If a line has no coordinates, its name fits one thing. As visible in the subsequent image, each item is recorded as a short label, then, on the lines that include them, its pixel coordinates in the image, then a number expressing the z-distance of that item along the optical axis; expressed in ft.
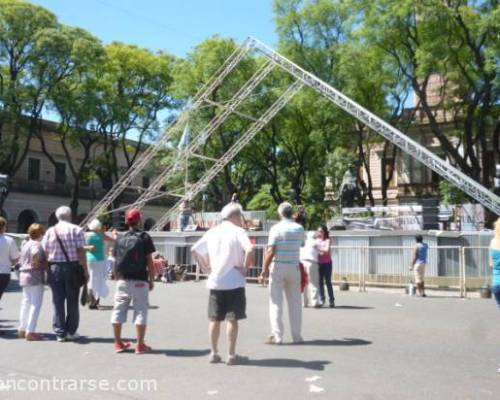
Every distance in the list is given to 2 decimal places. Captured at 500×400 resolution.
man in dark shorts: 23.41
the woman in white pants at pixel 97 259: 38.91
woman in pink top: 43.16
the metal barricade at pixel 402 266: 59.00
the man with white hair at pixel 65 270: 28.04
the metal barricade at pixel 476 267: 58.54
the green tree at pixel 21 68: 130.21
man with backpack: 25.18
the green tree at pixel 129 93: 145.59
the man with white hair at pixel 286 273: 27.63
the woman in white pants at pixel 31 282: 28.78
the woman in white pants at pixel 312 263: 41.42
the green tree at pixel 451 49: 98.89
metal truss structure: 78.12
